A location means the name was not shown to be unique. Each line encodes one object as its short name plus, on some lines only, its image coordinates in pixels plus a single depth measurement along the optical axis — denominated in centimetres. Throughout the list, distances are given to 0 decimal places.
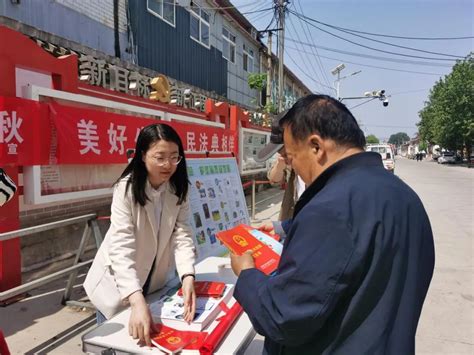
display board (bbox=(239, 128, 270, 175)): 928
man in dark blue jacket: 96
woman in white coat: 169
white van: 1958
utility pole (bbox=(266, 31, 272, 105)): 1678
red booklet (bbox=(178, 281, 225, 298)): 176
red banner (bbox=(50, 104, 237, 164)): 384
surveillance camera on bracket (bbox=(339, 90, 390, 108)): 2673
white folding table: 137
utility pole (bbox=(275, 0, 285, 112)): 1332
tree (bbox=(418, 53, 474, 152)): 3125
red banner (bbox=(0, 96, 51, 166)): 331
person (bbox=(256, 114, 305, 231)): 290
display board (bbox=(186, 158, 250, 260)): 272
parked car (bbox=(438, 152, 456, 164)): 4028
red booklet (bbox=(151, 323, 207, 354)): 136
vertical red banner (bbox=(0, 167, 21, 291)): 354
